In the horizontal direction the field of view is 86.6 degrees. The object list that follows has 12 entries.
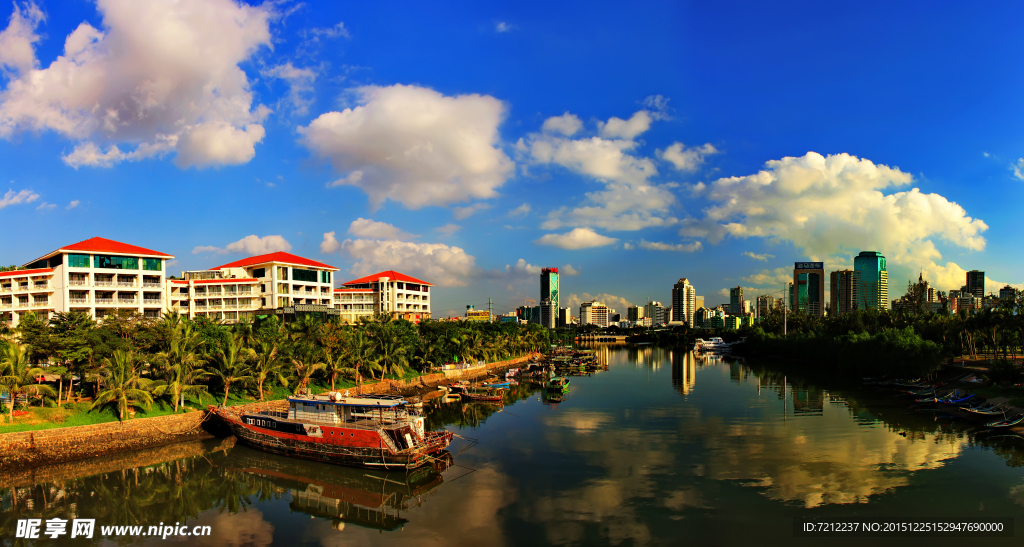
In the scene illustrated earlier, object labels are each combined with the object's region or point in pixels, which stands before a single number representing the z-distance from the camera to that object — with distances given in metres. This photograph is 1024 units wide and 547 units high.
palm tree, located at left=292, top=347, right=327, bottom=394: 43.97
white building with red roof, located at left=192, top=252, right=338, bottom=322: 77.31
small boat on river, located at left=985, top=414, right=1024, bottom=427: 34.75
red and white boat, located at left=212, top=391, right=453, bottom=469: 29.27
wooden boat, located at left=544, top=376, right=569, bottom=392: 60.90
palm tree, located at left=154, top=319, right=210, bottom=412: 35.44
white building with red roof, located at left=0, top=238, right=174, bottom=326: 59.44
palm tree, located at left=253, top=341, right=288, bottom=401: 40.78
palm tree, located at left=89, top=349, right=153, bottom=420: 32.47
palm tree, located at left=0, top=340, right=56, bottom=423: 29.75
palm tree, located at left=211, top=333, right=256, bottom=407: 39.25
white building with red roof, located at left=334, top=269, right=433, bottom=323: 103.00
